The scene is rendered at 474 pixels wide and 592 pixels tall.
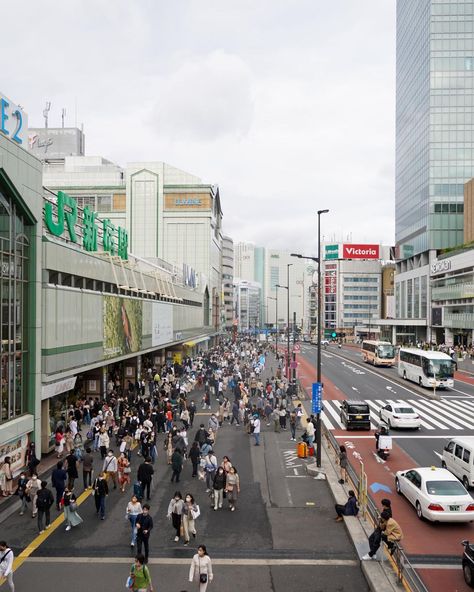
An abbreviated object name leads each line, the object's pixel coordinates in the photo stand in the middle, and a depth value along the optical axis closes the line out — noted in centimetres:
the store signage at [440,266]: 9274
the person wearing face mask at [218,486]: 1692
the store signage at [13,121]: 1916
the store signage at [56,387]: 2211
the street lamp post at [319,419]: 2123
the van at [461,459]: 1847
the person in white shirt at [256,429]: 2585
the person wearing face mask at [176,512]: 1433
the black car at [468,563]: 1166
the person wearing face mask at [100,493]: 1563
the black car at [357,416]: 2953
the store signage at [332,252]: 17550
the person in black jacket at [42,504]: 1490
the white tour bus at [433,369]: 4503
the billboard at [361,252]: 16800
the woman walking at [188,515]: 1405
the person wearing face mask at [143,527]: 1291
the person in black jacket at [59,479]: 1655
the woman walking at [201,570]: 1077
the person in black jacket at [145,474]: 1723
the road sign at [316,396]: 2462
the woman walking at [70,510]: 1517
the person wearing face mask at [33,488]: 1628
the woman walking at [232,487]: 1695
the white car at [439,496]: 1511
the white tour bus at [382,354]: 6575
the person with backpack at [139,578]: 1045
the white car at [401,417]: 2895
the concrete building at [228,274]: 16600
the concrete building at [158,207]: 10544
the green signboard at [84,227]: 2417
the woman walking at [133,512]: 1394
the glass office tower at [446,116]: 10325
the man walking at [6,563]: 1096
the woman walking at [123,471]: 1911
